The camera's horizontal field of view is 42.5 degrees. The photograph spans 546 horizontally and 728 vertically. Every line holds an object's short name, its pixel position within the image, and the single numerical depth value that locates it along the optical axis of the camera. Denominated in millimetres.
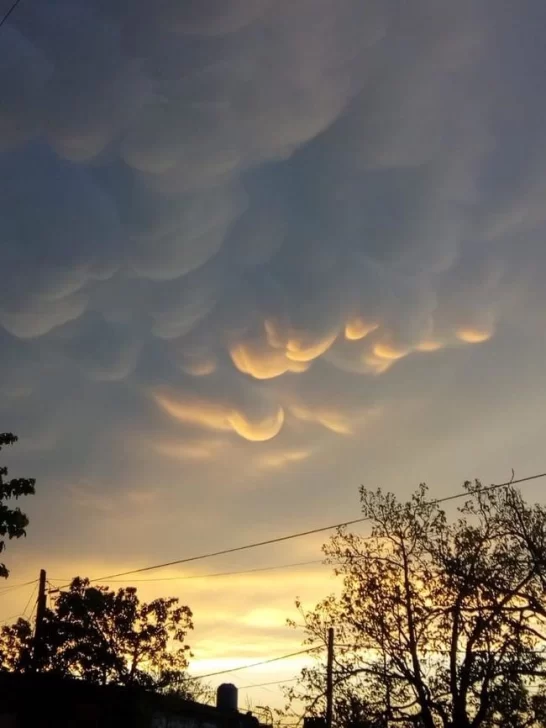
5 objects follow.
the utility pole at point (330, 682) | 32875
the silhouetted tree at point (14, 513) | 20922
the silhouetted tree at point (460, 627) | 27375
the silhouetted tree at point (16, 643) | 48219
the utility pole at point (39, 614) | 32550
